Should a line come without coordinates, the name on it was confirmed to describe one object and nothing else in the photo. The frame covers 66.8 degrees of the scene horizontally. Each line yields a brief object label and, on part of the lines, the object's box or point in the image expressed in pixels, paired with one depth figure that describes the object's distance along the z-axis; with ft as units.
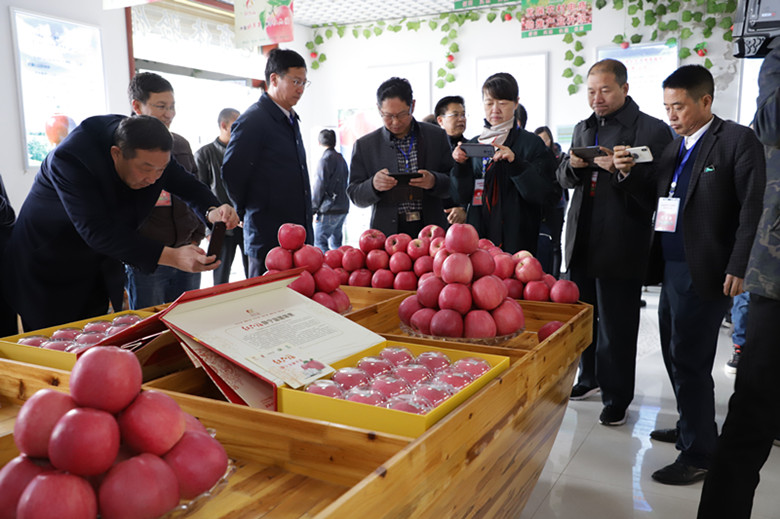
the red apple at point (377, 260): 8.01
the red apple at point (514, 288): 7.09
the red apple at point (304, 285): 6.22
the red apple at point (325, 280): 6.37
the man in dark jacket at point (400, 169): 10.59
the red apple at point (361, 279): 8.04
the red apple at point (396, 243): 8.05
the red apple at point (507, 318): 5.59
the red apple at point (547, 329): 6.02
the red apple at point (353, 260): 8.20
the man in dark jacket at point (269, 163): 10.07
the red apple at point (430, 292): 5.86
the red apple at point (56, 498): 2.19
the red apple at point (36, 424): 2.39
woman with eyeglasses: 10.38
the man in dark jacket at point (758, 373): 5.12
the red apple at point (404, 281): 7.63
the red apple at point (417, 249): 7.80
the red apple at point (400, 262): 7.76
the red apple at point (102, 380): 2.45
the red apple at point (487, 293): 5.62
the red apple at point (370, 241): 8.30
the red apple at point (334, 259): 8.45
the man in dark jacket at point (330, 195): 21.12
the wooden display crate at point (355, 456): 2.96
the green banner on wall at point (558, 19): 22.90
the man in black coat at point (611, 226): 9.21
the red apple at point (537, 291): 6.92
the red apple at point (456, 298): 5.62
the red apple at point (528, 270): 7.06
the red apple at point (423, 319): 5.74
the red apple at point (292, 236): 6.55
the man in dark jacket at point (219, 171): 15.78
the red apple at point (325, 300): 6.21
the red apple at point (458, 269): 5.72
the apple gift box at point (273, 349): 3.55
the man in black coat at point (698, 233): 7.39
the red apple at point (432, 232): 8.18
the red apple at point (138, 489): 2.35
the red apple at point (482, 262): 5.84
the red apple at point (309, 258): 6.38
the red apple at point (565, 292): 6.78
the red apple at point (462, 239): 5.78
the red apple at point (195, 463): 2.61
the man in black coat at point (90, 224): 6.38
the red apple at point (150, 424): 2.51
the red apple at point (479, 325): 5.50
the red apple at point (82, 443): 2.29
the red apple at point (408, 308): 6.04
